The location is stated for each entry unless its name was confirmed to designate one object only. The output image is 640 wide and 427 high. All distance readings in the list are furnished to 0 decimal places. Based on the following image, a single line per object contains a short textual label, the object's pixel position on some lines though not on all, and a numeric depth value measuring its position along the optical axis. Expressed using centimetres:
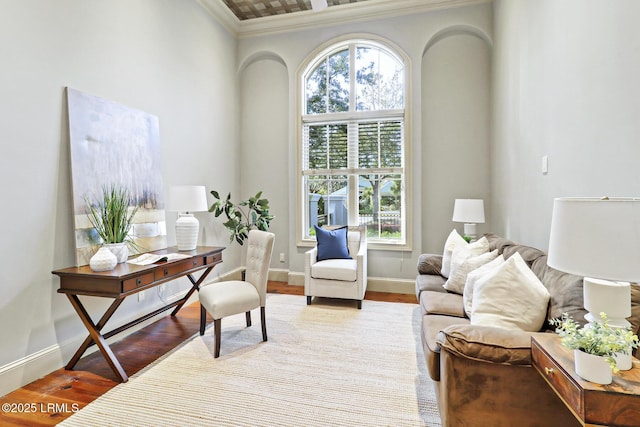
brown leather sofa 133
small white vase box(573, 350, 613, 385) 102
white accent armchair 368
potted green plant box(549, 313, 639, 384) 101
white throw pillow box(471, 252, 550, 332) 169
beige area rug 185
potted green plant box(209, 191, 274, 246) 427
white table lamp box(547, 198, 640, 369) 102
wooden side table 98
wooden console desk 219
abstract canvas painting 254
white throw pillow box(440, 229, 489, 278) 279
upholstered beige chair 256
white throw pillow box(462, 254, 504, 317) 219
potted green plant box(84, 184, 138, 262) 258
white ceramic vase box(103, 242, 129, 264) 249
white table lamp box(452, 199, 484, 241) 367
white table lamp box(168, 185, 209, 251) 322
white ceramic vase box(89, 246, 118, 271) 229
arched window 448
